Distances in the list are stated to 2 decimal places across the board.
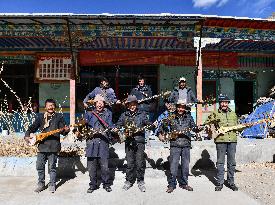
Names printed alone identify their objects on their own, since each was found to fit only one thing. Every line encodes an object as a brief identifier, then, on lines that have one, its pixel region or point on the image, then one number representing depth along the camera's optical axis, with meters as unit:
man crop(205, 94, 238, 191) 3.72
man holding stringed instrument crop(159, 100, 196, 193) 3.66
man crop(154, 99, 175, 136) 3.68
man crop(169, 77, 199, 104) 5.00
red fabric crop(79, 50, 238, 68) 7.02
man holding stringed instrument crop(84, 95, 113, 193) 3.61
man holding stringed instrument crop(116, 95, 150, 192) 3.70
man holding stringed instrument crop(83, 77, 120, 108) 4.69
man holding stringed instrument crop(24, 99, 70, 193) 3.61
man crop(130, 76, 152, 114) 5.25
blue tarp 5.87
